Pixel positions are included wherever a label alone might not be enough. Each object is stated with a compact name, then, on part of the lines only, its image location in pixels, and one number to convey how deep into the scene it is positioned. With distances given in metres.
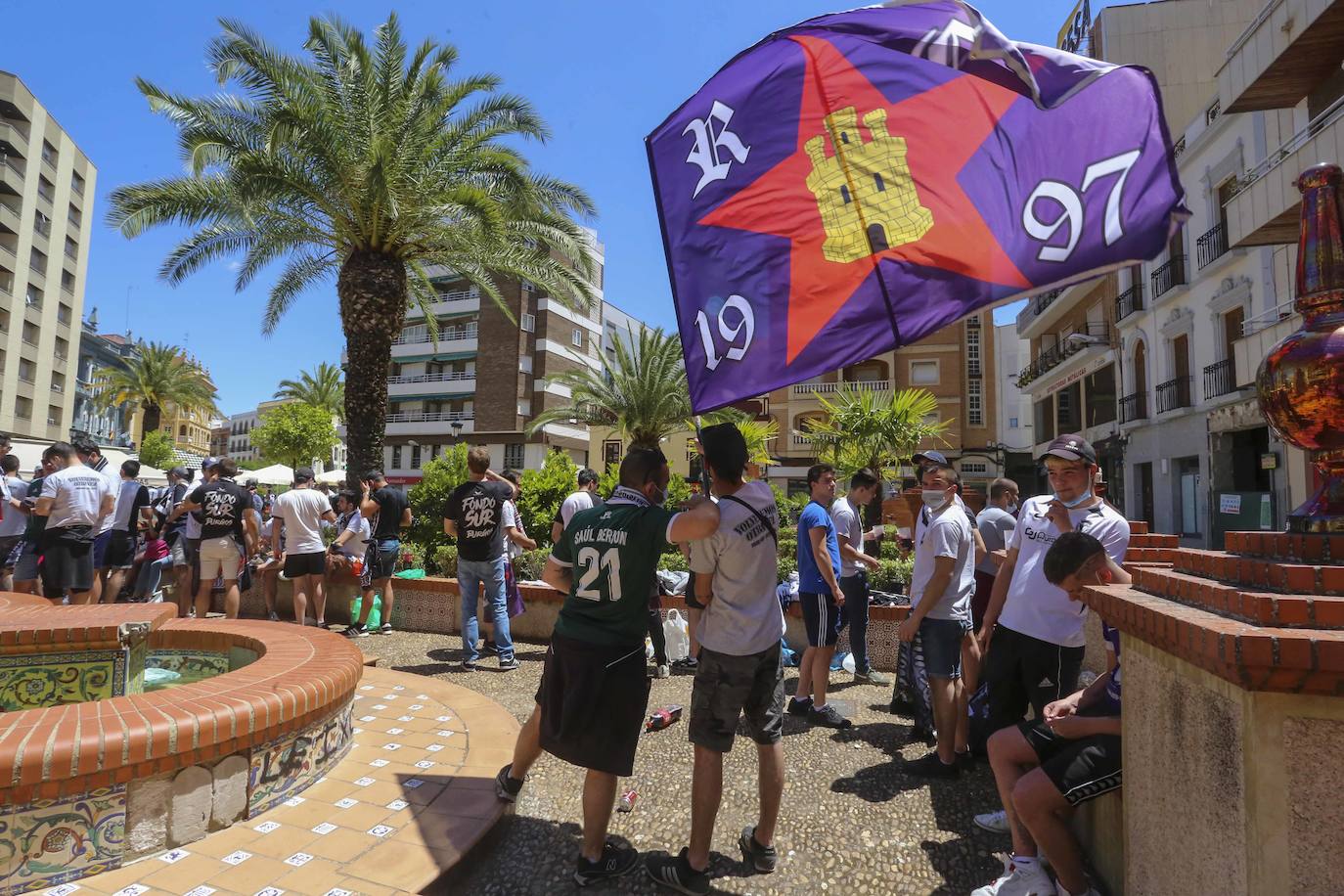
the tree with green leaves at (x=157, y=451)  41.61
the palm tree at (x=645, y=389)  24.19
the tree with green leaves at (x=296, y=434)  34.44
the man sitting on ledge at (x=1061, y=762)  2.33
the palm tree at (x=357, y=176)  10.54
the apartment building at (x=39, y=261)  36.34
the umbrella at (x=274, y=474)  21.31
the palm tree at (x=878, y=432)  22.94
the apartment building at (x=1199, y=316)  14.21
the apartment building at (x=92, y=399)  50.72
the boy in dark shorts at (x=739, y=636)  2.81
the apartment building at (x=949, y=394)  36.03
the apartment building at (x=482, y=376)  40.06
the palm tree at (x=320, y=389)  44.56
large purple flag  2.22
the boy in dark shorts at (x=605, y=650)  2.75
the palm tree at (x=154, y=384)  41.53
